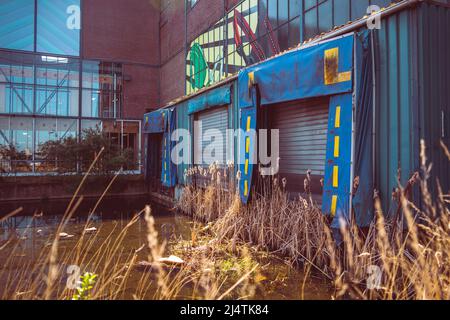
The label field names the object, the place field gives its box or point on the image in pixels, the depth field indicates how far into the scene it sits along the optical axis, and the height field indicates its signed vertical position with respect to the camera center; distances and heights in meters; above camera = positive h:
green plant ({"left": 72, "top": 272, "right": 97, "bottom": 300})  2.39 -0.85
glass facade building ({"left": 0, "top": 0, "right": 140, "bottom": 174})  19.16 +4.65
